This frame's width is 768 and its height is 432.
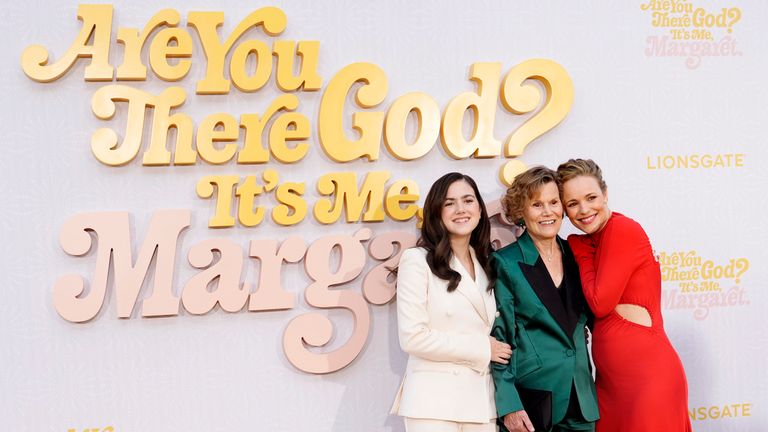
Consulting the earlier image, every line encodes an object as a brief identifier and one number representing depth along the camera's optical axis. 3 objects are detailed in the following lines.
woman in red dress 2.30
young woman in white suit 2.25
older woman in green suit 2.28
